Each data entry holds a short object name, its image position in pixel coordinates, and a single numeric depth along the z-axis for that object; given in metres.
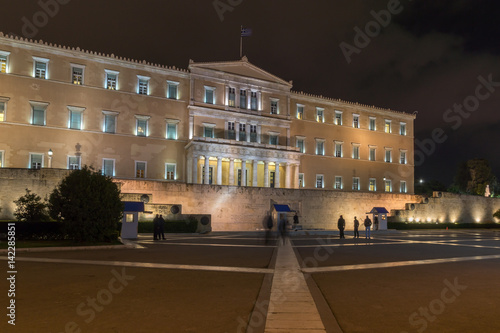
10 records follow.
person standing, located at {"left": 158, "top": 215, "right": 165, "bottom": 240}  22.97
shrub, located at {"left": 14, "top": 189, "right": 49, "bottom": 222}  22.00
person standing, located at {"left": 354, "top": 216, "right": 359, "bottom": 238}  27.18
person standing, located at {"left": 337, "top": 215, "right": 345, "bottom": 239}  25.75
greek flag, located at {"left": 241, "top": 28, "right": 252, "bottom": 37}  42.09
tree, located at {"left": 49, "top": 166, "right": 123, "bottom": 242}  18.73
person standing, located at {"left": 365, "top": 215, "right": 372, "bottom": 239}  26.50
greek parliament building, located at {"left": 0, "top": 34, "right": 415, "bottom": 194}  37.62
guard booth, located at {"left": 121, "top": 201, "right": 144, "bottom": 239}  23.55
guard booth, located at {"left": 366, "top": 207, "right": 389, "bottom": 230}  37.03
